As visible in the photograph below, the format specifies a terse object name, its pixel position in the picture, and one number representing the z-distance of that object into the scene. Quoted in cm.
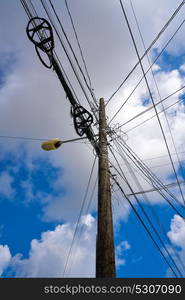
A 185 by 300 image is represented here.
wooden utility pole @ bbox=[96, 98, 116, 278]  310
